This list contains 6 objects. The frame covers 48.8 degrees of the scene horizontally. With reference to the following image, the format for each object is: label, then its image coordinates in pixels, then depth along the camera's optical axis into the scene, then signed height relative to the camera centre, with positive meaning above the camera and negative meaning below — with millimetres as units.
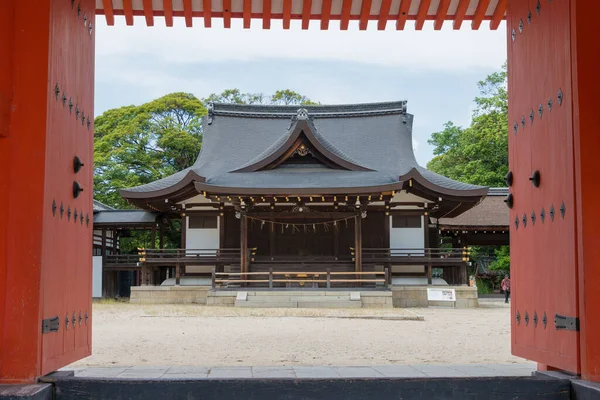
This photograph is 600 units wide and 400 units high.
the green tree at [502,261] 31192 -445
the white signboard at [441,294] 21125 -1356
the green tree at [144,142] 33000 +5757
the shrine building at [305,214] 21430 +1313
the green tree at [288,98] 46344 +10827
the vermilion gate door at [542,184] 3855 +428
